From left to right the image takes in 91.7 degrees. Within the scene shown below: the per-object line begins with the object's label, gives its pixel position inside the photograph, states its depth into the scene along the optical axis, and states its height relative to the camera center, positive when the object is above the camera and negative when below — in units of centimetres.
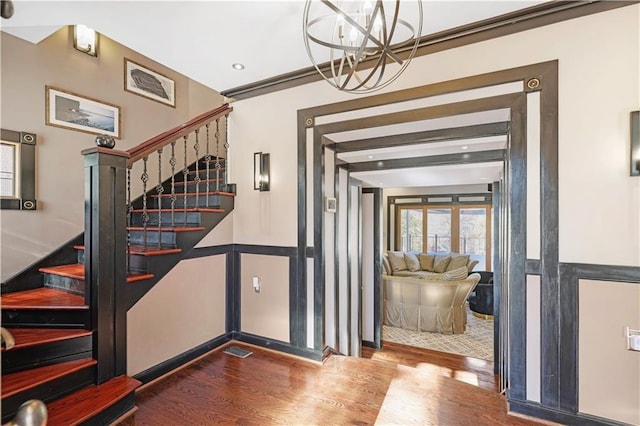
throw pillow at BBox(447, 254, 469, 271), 791 -126
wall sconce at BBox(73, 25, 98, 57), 327 +186
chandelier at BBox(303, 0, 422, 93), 134 +134
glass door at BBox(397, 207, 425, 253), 982 -53
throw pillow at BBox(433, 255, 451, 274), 812 -135
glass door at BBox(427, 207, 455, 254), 938 -53
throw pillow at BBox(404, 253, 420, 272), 826 -132
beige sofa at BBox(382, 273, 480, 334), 552 -165
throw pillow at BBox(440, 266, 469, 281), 580 -118
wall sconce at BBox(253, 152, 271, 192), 323 +41
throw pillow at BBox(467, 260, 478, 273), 768 -128
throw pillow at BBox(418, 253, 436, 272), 834 -132
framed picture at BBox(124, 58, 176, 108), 381 +168
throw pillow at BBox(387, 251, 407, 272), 821 -133
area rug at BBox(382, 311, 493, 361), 486 -219
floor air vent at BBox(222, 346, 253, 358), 308 -141
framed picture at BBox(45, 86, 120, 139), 305 +106
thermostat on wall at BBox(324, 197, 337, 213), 308 +9
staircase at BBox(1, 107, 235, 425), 182 -80
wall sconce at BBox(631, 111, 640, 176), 185 +42
